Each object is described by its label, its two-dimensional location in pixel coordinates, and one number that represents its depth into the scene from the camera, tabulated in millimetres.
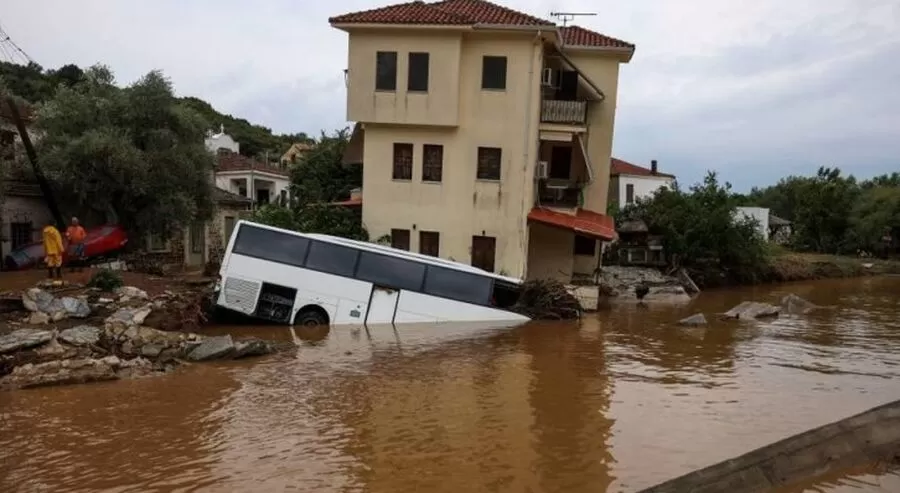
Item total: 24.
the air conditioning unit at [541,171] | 26281
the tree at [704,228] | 34344
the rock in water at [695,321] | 21125
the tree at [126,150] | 24125
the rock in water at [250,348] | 13969
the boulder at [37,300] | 15677
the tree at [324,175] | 34125
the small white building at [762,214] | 56778
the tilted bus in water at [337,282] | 18188
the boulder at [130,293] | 17656
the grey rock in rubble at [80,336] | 12992
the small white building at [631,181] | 53844
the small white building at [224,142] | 55000
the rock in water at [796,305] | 25672
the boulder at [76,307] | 15680
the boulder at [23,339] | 12206
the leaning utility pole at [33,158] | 24859
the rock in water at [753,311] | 23203
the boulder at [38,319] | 14922
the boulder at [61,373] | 11234
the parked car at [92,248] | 24219
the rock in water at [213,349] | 13523
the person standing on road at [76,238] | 22656
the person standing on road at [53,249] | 19656
